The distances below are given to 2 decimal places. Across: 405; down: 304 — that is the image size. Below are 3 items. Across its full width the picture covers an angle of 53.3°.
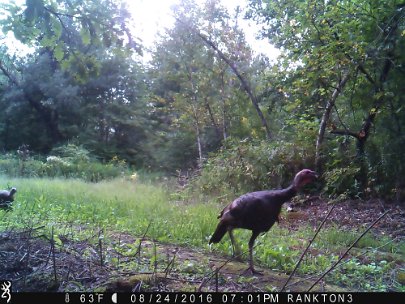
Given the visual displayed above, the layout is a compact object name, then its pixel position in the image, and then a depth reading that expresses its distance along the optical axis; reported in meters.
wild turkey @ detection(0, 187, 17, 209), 3.72
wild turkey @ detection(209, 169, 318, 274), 2.44
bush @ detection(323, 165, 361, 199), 4.44
